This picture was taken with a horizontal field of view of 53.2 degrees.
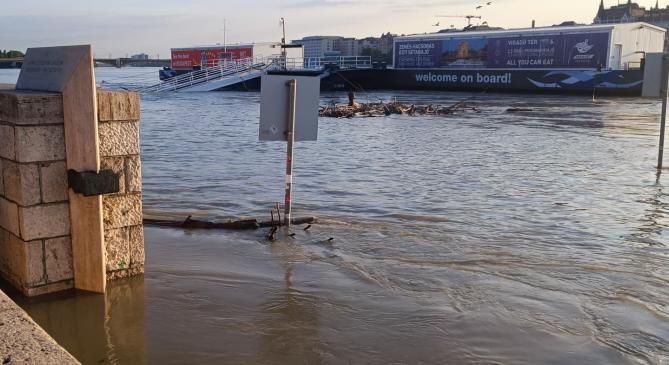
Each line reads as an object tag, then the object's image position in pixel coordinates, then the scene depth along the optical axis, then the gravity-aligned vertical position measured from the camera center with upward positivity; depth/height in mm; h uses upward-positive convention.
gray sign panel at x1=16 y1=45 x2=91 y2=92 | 4875 +19
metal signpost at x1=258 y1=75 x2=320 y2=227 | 7559 -414
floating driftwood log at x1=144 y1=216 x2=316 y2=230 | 7980 -1807
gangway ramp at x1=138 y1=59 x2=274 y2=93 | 54031 -459
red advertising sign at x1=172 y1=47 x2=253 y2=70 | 66438 +1630
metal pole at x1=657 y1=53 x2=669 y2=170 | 11698 -113
